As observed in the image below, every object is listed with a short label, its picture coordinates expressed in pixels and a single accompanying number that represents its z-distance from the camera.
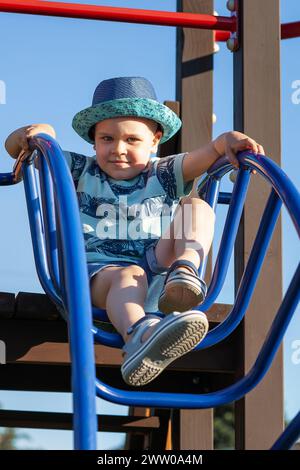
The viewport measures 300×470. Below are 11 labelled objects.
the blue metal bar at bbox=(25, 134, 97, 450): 1.68
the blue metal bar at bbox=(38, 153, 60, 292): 2.44
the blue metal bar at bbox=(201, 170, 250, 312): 2.56
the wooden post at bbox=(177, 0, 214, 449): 3.11
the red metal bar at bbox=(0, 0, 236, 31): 2.97
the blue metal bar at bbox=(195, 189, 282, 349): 2.42
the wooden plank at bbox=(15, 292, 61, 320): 2.60
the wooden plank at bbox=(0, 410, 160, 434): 3.48
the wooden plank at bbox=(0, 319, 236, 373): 2.65
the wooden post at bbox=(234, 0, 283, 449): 2.71
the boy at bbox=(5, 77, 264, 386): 2.34
